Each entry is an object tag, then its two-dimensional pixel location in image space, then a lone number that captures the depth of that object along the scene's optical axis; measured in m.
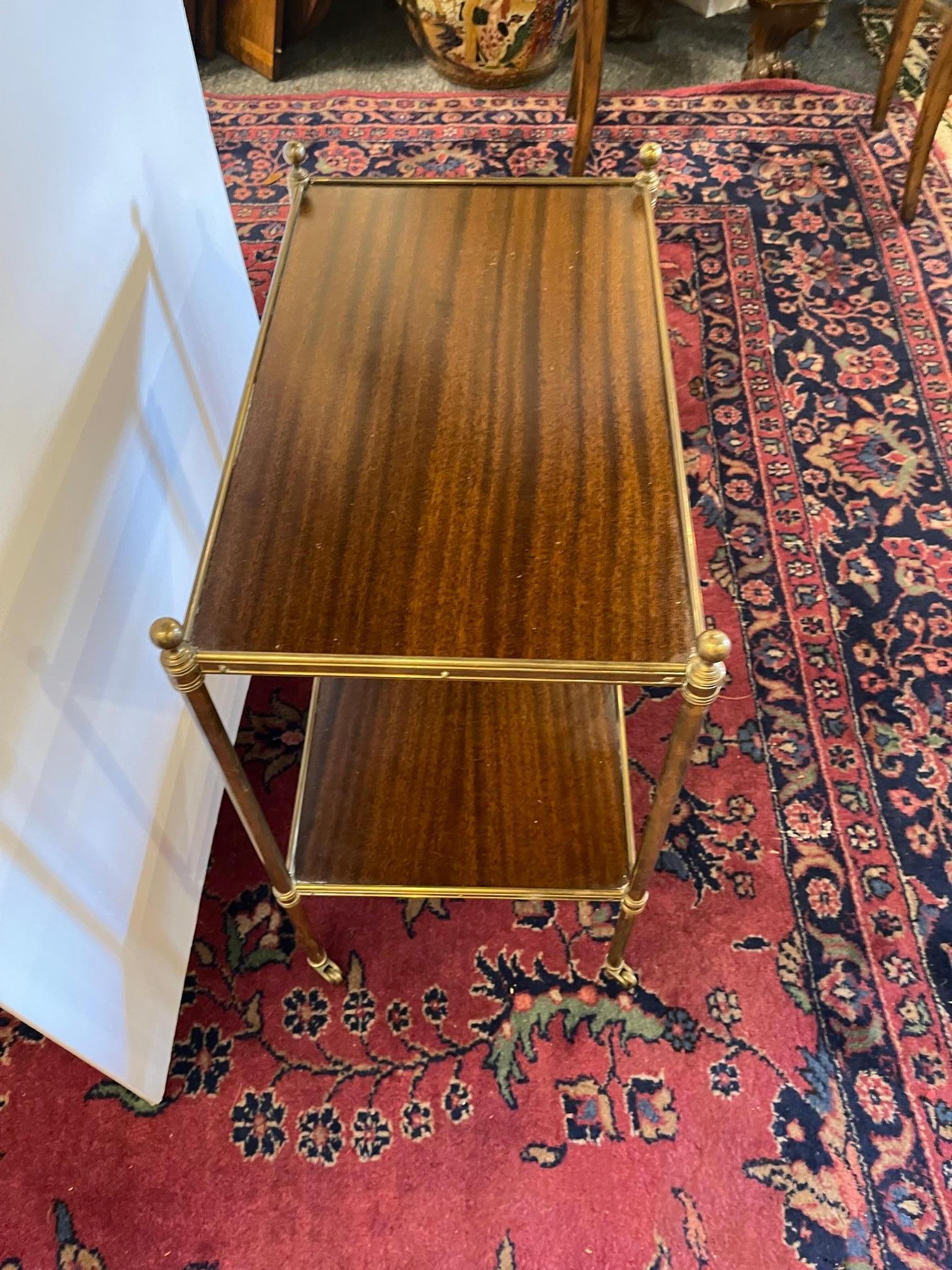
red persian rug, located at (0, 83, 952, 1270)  0.82
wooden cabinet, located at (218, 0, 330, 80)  1.98
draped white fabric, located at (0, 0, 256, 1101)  0.61
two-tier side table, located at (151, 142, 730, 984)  0.61
